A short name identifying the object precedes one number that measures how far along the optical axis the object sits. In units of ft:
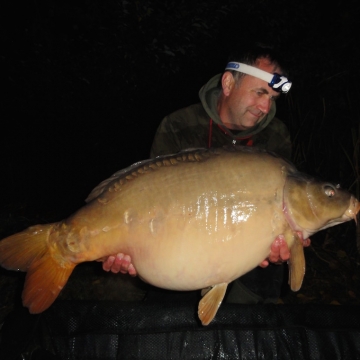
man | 5.70
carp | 4.19
